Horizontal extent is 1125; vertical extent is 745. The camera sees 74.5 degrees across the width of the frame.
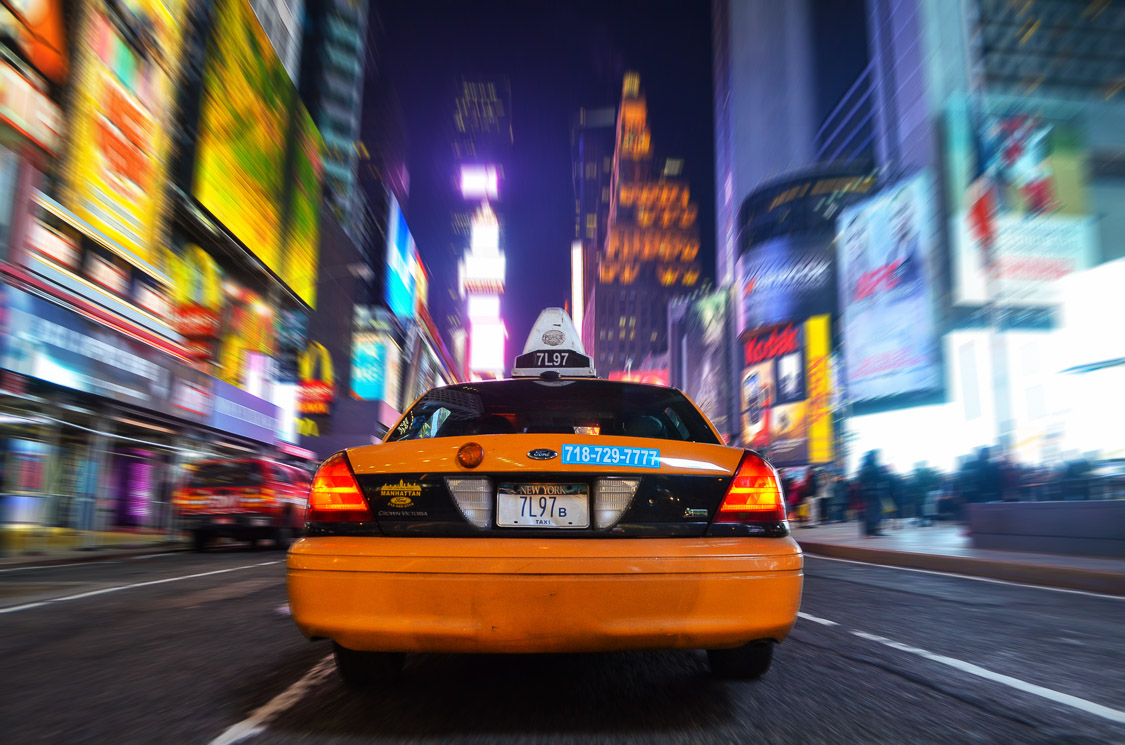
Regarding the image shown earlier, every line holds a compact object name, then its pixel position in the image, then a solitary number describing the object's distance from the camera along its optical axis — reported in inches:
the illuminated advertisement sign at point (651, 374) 5959.6
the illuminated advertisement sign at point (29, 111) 524.5
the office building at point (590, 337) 7608.3
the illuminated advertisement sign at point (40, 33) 534.6
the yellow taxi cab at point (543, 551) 98.6
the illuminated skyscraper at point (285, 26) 1243.6
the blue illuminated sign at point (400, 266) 2456.9
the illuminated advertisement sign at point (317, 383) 1674.5
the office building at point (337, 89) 1943.9
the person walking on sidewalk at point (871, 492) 621.0
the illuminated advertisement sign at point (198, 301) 847.7
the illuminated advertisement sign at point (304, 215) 1305.4
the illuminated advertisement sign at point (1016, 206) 869.2
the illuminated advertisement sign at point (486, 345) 4468.5
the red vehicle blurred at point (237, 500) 469.4
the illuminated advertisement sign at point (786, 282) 2487.7
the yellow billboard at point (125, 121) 631.2
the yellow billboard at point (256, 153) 950.4
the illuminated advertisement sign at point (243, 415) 876.0
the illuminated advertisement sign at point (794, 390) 2368.4
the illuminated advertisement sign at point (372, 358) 2130.9
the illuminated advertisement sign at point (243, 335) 1007.4
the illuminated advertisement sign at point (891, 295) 1528.1
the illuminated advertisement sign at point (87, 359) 485.7
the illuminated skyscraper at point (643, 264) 7126.0
